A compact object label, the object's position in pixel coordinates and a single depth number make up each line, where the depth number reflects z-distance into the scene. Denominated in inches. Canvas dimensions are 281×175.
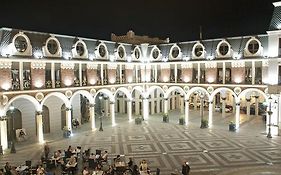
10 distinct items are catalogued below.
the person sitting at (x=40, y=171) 536.0
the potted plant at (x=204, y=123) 1078.9
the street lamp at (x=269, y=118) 917.1
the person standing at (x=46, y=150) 712.0
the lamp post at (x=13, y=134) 787.6
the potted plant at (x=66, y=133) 953.6
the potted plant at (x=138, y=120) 1173.6
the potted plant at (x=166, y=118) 1201.0
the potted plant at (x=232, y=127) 1017.5
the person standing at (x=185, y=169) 563.5
